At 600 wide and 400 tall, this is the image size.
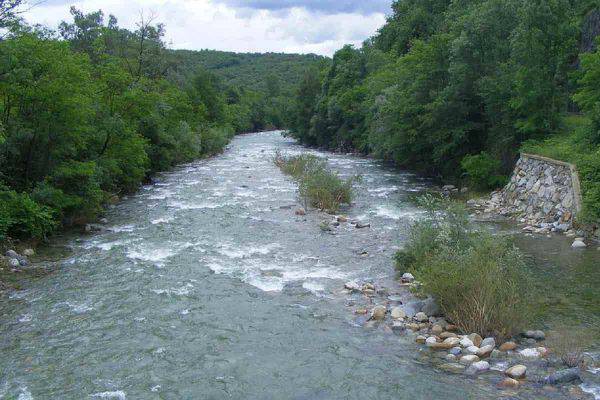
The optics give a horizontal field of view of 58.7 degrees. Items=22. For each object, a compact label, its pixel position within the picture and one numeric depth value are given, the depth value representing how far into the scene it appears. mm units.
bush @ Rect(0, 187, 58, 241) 15711
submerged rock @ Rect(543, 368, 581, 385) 7980
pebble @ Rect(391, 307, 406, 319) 10836
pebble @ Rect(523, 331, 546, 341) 9609
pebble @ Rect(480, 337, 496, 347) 9223
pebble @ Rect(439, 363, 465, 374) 8570
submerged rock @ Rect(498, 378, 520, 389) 7957
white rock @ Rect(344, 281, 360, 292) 12617
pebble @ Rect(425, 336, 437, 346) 9610
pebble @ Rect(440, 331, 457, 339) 9789
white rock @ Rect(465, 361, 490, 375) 8484
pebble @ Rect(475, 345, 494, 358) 8953
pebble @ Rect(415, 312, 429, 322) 10570
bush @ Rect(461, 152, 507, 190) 26328
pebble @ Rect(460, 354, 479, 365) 8789
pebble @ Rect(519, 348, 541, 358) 8891
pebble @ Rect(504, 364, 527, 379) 8211
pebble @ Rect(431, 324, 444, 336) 10000
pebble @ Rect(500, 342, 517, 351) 9172
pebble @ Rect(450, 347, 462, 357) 9086
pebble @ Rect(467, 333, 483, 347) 9319
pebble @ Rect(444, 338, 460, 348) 9367
